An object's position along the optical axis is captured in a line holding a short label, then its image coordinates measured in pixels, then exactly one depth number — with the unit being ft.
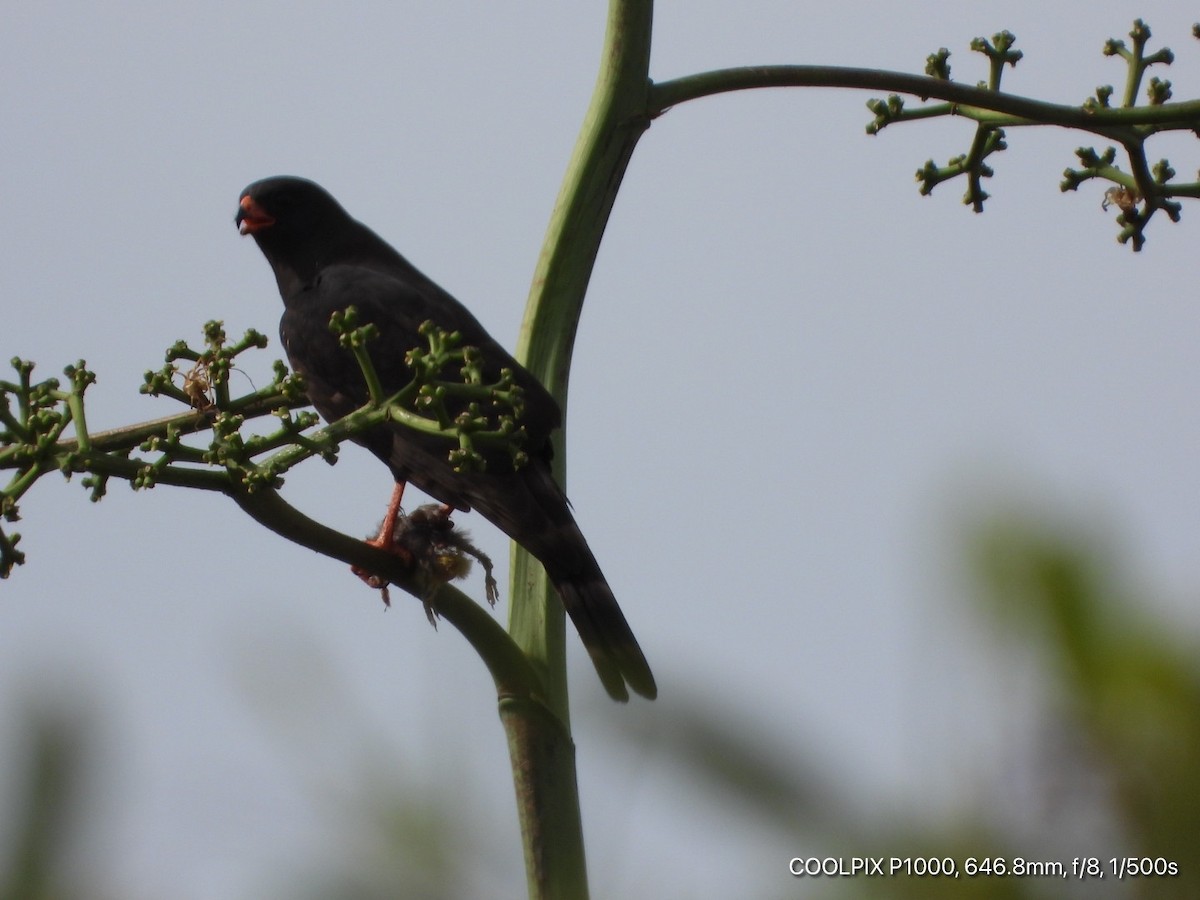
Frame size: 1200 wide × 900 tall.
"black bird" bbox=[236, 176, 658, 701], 22.57
